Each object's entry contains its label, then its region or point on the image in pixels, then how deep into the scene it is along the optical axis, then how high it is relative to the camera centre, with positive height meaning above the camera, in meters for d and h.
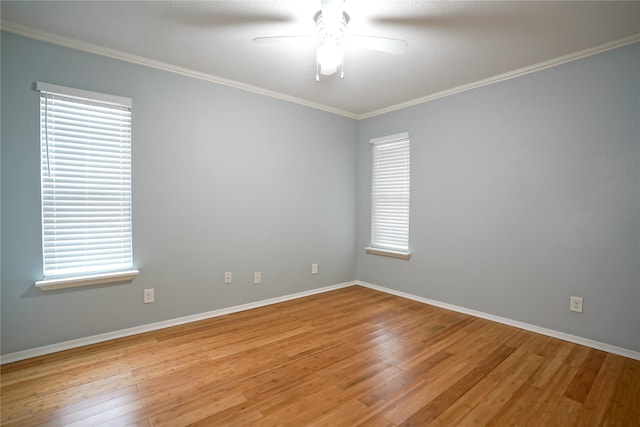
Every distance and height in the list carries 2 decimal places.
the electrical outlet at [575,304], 2.65 -0.85
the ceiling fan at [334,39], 1.94 +1.12
